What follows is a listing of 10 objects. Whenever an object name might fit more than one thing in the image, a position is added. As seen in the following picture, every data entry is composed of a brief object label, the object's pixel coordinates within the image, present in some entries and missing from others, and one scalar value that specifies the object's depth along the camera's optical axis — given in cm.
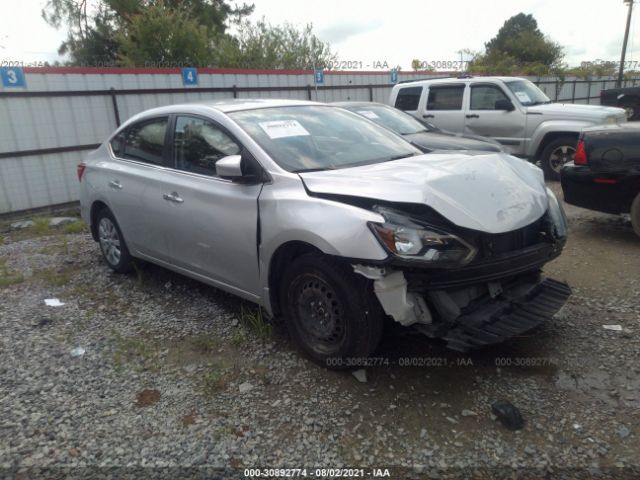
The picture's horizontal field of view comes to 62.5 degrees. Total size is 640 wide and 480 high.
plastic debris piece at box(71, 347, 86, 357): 375
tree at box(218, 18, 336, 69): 2100
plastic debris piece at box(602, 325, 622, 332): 364
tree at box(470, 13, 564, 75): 2621
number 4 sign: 1027
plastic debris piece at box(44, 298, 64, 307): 470
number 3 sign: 806
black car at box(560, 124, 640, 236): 521
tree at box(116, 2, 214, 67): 1698
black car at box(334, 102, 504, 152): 734
